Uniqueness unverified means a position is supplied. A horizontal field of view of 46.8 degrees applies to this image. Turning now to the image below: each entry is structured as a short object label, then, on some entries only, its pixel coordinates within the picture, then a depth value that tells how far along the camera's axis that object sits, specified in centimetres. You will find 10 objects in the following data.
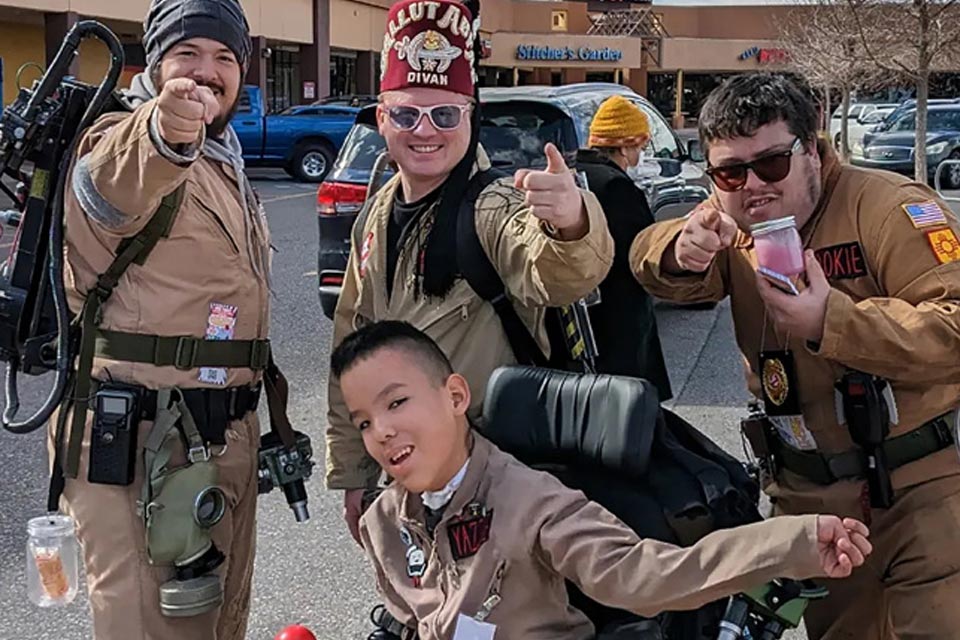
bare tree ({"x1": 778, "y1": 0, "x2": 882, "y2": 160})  1909
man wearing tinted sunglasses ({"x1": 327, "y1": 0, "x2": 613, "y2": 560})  266
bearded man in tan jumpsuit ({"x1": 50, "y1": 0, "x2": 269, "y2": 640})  259
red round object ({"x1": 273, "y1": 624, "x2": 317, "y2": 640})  248
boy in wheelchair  218
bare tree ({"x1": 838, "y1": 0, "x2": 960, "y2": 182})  1736
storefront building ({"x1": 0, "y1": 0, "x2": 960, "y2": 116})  2581
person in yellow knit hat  444
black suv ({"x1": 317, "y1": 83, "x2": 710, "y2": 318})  770
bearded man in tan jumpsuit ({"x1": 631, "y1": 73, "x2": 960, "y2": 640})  232
